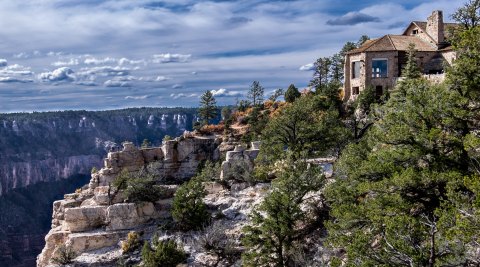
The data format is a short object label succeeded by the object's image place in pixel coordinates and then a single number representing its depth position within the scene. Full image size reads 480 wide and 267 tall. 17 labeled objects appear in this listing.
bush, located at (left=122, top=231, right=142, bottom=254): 33.59
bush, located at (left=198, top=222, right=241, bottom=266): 30.23
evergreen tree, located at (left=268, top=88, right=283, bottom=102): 77.43
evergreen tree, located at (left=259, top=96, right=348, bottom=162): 39.56
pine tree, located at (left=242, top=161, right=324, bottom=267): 26.06
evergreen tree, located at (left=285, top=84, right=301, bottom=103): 68.06
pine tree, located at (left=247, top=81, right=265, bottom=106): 80.25
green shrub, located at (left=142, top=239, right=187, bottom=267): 28.30
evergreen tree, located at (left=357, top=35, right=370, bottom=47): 69.88
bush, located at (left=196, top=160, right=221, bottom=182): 44.25
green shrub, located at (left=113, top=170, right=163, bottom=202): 37.78
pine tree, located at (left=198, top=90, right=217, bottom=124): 74.62
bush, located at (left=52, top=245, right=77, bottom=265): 33.44
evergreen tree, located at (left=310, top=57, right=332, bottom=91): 71.62
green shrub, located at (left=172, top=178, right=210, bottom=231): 33.78
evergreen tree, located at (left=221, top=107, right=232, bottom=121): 72.25
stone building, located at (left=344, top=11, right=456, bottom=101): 52.84
